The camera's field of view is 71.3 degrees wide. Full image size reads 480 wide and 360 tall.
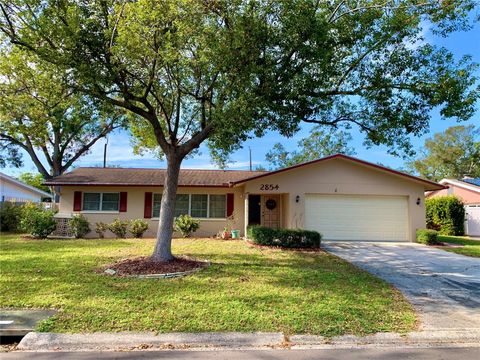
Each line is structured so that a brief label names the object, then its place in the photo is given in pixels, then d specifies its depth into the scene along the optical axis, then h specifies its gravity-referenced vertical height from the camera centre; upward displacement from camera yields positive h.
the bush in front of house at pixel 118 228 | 16.28 -0.43
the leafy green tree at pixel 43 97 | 8.63 +3.50
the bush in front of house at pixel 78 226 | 15.73 -0.34
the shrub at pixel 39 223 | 14.98 -0.20
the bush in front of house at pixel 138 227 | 16.34 -0.41
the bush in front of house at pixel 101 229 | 16.47 -0.49
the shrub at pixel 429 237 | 14.70 -0.70
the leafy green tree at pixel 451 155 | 39.94 +8.08
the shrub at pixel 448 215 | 20.45 +0.38
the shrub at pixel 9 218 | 17.95 +0.02
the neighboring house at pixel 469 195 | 21.14 +1.83
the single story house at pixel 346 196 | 15.70 +1.15
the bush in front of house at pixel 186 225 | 16.59 -0.27
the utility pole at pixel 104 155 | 33.75 +6.42
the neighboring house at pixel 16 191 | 23.98 +2.23
